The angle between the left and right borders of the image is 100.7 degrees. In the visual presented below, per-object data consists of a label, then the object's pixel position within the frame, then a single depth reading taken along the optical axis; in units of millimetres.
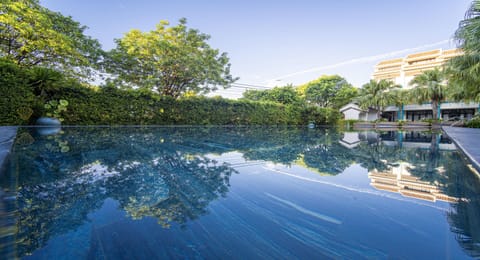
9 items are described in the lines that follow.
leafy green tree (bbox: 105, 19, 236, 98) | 10992
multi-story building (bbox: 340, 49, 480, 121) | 23900
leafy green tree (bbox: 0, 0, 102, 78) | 7549
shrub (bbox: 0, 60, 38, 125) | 6668
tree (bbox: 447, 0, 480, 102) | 7027
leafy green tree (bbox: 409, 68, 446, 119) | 18625
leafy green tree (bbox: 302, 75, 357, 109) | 26078
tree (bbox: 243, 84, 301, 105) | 22842
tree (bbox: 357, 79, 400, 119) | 21328
